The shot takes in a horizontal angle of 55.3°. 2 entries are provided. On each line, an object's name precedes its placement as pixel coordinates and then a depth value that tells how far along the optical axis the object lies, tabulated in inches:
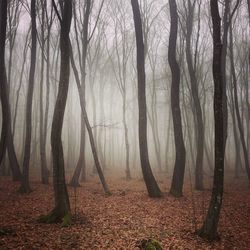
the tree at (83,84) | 464.4
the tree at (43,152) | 522.8
